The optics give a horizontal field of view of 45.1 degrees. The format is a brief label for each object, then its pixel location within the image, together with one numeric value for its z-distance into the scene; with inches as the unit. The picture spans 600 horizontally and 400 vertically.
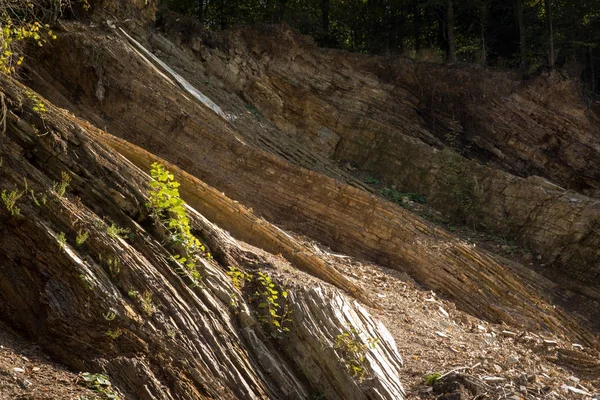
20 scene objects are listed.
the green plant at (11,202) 253.3
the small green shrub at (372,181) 540.7
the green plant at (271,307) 275.7
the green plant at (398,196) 519.8
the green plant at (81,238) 253.1
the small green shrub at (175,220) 277.7
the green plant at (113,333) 237.8
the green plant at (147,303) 249.1
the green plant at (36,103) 286.1
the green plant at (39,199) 257.9
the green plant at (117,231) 261.4
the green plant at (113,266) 252.5
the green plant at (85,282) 243.6
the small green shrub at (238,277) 287.6
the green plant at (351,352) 267.0
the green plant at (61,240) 249.0
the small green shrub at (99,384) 223.8
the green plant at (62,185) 263.7
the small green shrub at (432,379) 275.1
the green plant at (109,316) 239.5
